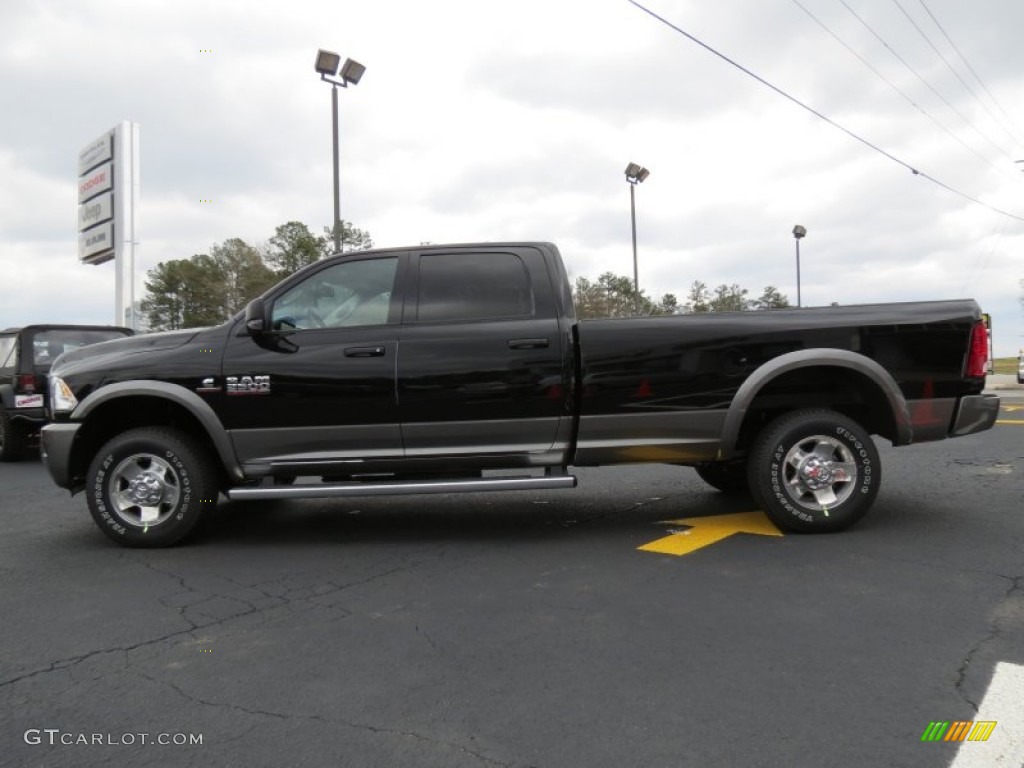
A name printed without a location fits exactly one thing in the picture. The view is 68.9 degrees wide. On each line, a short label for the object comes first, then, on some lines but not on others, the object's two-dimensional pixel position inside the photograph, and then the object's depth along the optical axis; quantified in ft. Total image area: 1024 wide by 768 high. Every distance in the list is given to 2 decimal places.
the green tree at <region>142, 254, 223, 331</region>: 195.72
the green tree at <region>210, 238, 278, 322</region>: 150.66
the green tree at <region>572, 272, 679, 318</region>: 133.80
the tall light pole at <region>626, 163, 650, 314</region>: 91.40
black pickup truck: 15.96
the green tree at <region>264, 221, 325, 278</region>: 164.04
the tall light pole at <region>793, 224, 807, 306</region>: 108.88
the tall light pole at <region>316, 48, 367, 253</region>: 51.47
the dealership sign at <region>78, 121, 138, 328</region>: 87.30
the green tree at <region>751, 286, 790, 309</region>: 175.01
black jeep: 32.14
